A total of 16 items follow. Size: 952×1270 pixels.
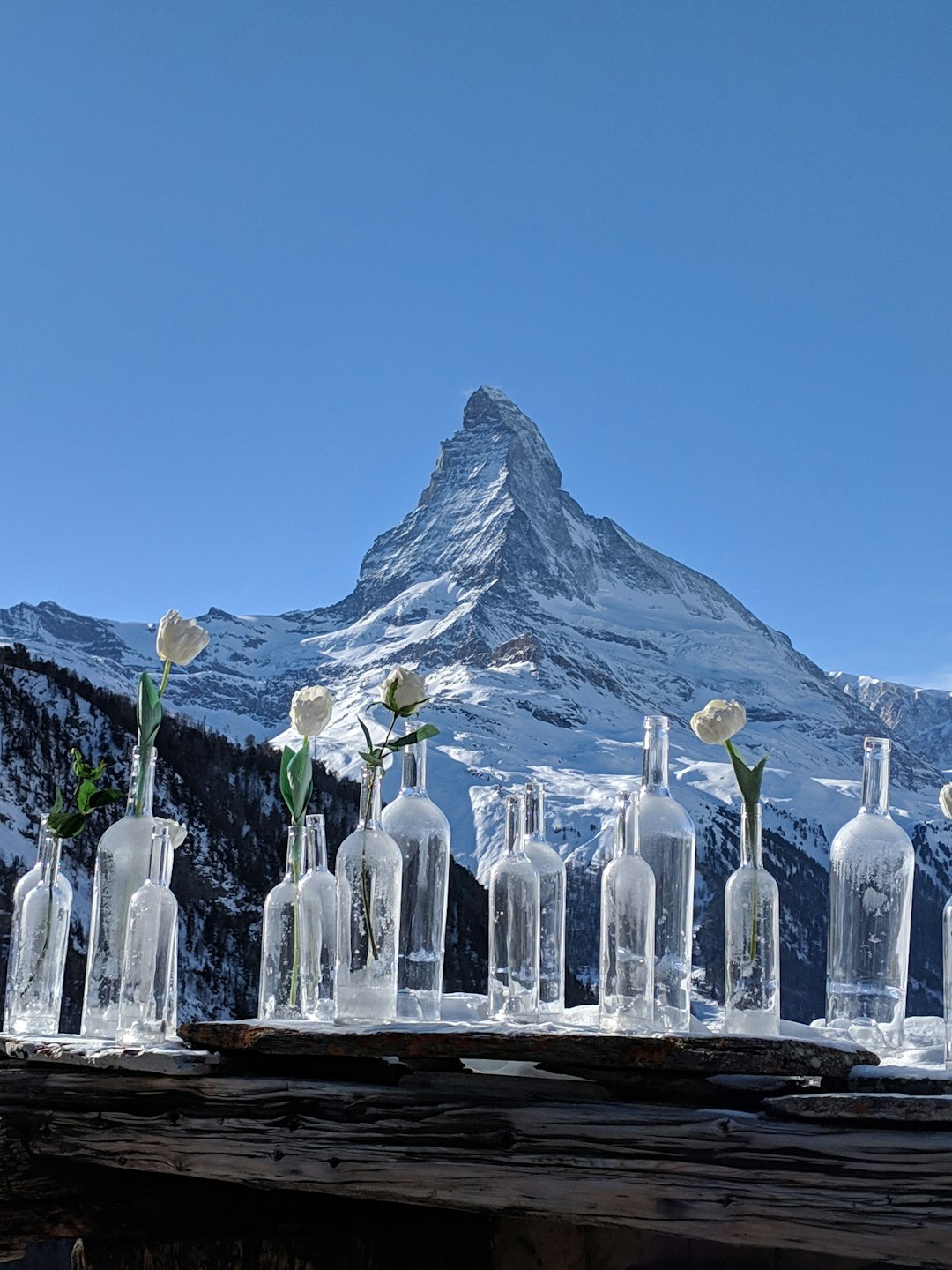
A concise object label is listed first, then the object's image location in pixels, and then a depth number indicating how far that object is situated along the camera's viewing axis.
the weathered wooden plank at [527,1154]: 1.31
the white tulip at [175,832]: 1.97
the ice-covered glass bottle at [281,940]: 1.96
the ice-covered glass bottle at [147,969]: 1.81
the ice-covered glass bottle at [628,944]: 1.54
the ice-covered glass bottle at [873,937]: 1.62
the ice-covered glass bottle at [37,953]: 2.07
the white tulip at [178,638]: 2.00
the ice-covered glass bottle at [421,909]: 1.71
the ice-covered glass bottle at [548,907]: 1.80
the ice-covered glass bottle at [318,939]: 1.87
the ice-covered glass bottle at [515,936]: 1.72
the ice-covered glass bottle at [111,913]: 1.95
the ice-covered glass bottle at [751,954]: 1.59
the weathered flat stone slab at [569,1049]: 1.35
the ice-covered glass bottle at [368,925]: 1.63
